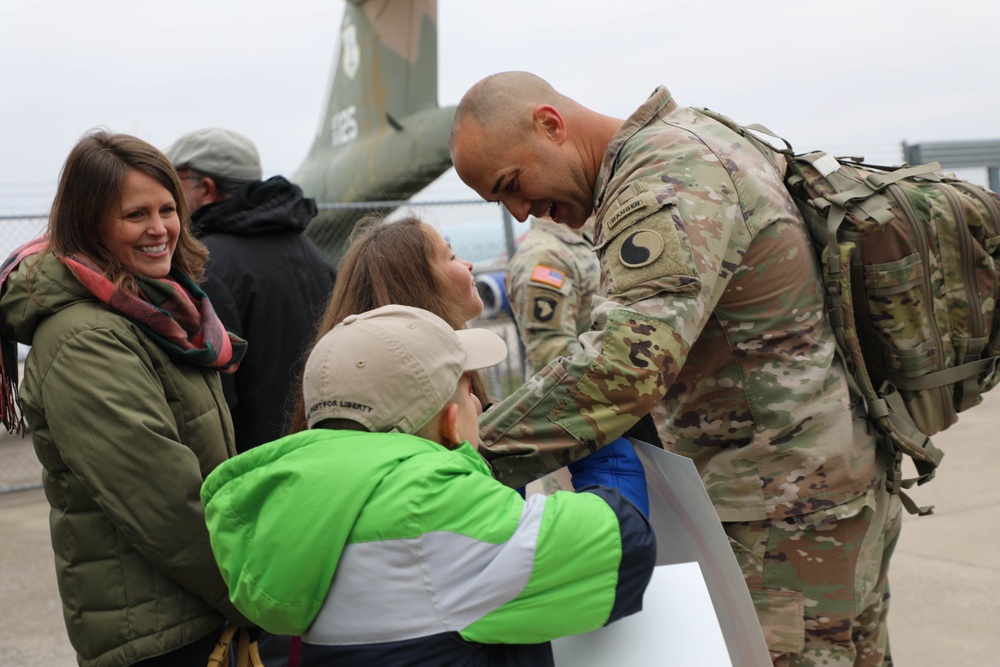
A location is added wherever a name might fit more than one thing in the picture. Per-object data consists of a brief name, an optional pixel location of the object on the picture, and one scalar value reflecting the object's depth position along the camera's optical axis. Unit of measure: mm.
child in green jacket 1284
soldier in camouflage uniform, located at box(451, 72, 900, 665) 1818
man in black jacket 2941
